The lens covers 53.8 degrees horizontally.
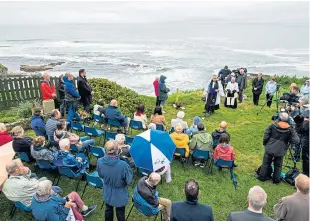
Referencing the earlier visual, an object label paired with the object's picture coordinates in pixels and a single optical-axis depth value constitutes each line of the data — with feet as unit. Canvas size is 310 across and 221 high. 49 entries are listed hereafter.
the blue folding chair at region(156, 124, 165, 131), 28.09
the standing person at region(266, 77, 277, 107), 42.86
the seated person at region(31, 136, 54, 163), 20.42
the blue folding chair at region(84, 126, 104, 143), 26.68
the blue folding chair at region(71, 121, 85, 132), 27.78
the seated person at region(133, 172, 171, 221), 15.93
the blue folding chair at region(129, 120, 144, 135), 29.45
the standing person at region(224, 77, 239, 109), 42.26
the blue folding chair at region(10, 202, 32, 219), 17.12
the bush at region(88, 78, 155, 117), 38.96
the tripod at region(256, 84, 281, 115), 42.23
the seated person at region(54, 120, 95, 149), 22.31
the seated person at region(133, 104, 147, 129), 29.94
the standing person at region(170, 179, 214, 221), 12.64
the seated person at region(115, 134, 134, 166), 21.98
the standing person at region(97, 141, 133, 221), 15.79
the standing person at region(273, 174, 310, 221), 13.57
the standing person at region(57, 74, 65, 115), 36.11
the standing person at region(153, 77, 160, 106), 38.99
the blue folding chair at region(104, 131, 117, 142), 25.89
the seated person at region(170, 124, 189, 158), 24.41
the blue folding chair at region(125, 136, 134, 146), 24.63
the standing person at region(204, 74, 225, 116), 39.52
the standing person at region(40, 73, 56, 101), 34.22
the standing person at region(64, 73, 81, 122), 32.01
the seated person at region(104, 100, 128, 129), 28.84
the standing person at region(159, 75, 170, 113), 38.73
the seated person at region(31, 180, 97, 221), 14.73
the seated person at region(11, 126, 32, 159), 21.48
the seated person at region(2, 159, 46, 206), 17.10
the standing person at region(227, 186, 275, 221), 11.72
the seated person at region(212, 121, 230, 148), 25.17
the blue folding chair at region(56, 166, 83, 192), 19.75
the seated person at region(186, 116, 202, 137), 27.30
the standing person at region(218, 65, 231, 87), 54.13
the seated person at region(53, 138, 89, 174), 19.89
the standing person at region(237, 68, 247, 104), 46.21
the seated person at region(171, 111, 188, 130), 27.89
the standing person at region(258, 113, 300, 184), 21.67
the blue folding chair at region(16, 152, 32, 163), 21.77
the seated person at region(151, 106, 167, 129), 28.40
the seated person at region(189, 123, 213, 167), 24.68
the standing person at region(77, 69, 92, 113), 34.17
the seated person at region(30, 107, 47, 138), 24.66
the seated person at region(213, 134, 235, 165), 23.20
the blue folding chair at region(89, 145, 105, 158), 22.24
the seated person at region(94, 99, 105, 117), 30.12
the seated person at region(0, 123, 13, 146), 22.35
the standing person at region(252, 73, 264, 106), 44.78
